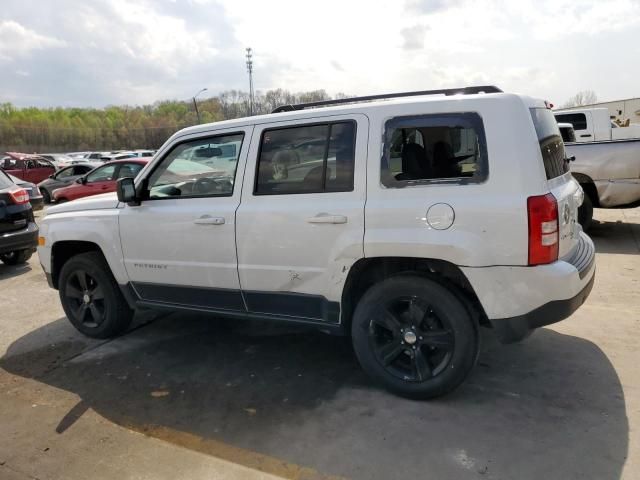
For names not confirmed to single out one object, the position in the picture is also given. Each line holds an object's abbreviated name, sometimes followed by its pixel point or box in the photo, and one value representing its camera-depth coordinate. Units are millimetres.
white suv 2963
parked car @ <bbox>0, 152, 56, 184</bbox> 21094
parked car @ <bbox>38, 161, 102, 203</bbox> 16453
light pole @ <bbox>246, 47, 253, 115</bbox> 59694
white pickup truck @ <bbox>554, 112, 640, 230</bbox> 7867
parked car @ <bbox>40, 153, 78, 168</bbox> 33784
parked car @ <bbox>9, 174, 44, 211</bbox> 10773
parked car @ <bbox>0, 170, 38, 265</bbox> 7215
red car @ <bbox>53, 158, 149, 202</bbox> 11750
